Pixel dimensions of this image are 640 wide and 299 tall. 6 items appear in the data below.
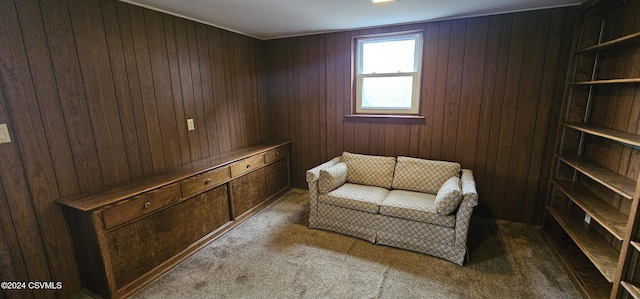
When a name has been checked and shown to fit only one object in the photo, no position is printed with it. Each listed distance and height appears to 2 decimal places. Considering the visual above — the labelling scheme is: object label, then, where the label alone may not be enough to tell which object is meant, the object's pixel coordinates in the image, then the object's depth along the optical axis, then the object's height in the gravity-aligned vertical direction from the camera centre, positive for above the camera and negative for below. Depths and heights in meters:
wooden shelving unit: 1.67 -0.49
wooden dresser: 1.84 -0.92
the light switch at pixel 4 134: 1.61 -0.17
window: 3.09 +0.28
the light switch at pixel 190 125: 2.76 -0.24
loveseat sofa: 2.26 -0.95
